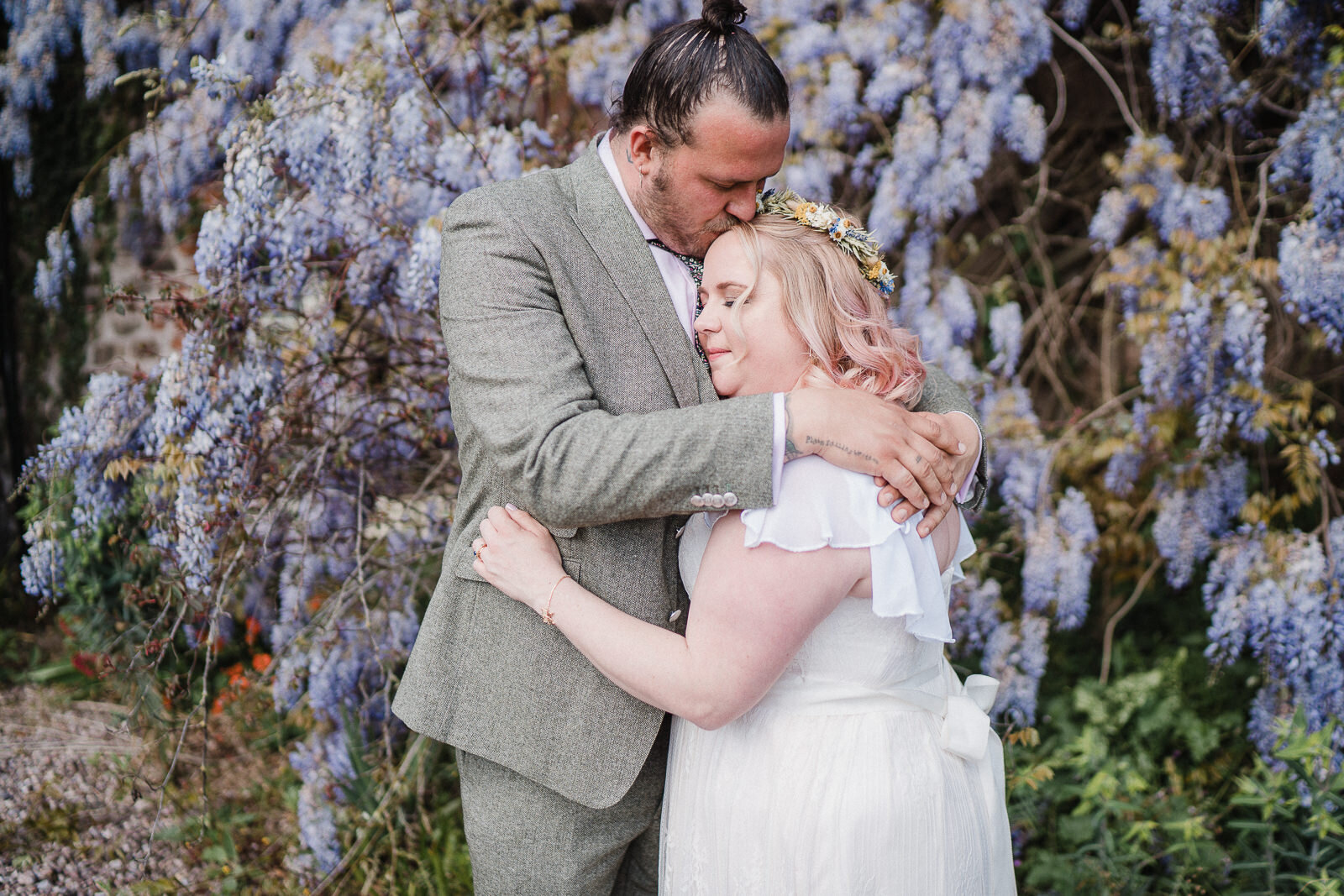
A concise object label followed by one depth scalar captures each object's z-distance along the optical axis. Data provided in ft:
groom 4.00
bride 4.17
